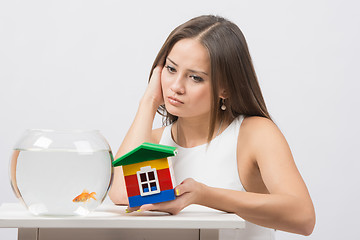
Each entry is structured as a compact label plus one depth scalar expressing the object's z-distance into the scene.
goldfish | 2.01
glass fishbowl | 1.97
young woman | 2.84
